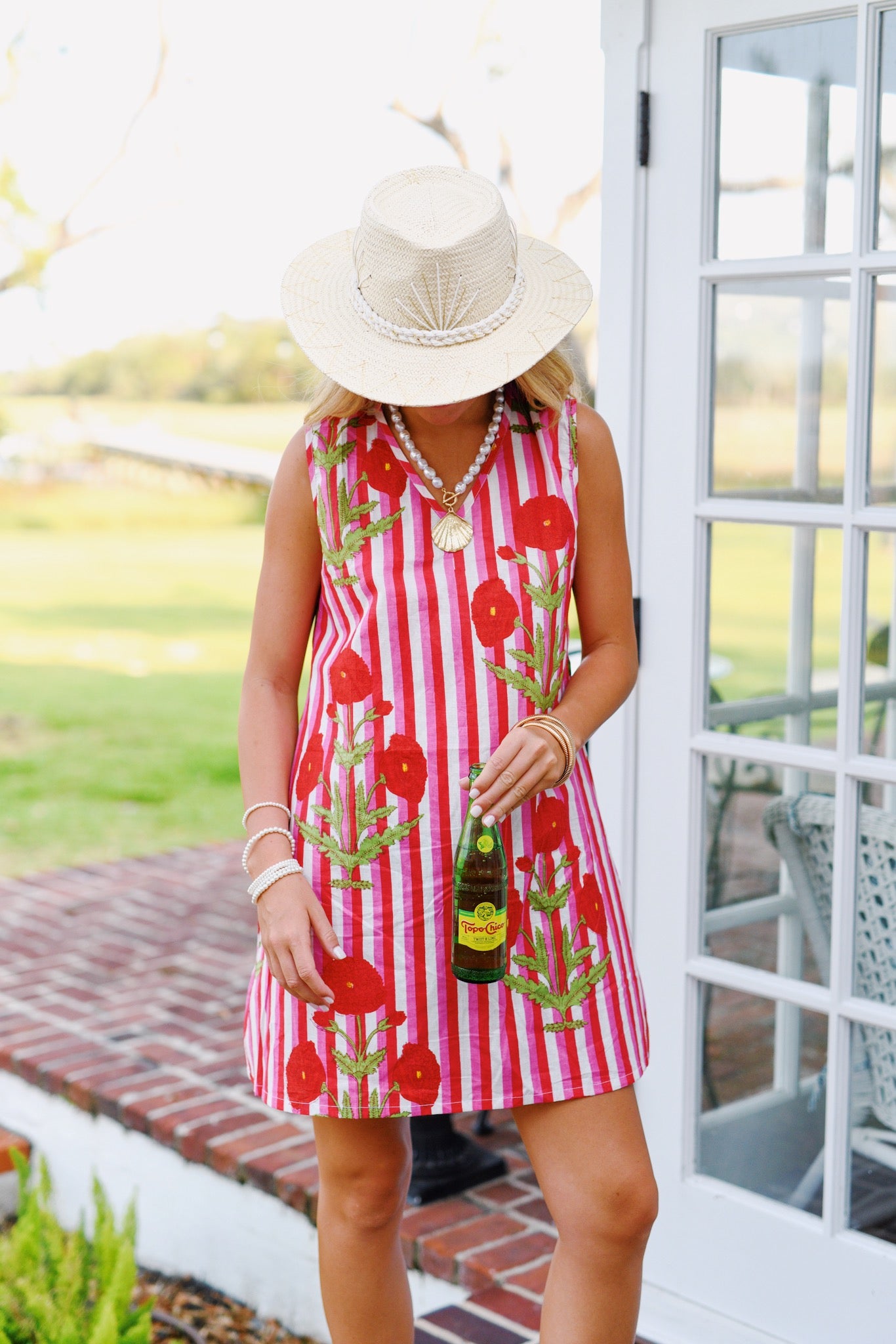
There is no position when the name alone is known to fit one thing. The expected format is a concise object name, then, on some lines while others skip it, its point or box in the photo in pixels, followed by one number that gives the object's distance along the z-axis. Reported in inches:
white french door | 90.1
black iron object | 116.3
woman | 66.5
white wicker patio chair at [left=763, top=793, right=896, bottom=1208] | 92.9
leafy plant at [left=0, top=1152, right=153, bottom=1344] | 96.5
